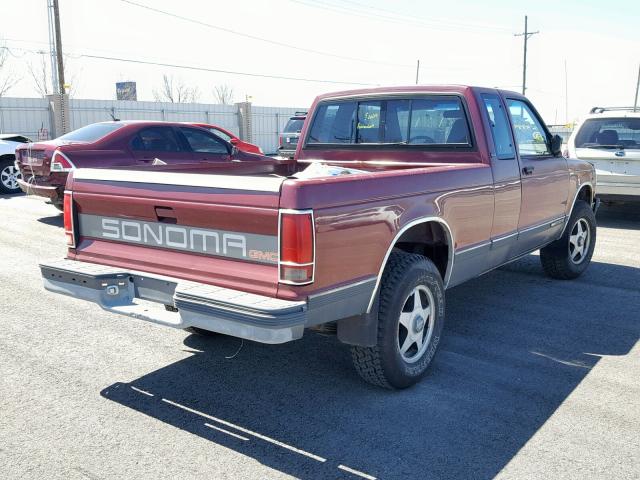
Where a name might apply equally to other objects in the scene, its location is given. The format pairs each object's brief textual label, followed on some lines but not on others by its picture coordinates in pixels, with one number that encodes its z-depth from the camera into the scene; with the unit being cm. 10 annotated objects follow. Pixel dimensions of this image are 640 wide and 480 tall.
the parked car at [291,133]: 2042
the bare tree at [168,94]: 7271
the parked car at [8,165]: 1440
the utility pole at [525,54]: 5352
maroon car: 951
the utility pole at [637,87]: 5915
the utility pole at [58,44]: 2516
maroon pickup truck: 327
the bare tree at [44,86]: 5659
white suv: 975
